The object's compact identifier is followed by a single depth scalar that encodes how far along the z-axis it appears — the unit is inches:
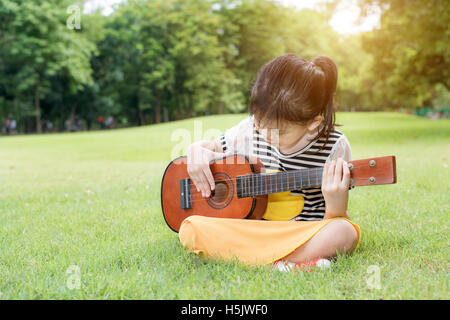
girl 95.9
